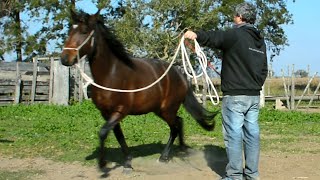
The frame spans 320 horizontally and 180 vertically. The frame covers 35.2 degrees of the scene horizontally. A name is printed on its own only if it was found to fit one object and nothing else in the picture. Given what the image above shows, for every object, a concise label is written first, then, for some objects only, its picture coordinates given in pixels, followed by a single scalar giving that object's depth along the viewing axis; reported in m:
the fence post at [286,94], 21.45
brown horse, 6.88
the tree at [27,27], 31.69
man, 5.87
